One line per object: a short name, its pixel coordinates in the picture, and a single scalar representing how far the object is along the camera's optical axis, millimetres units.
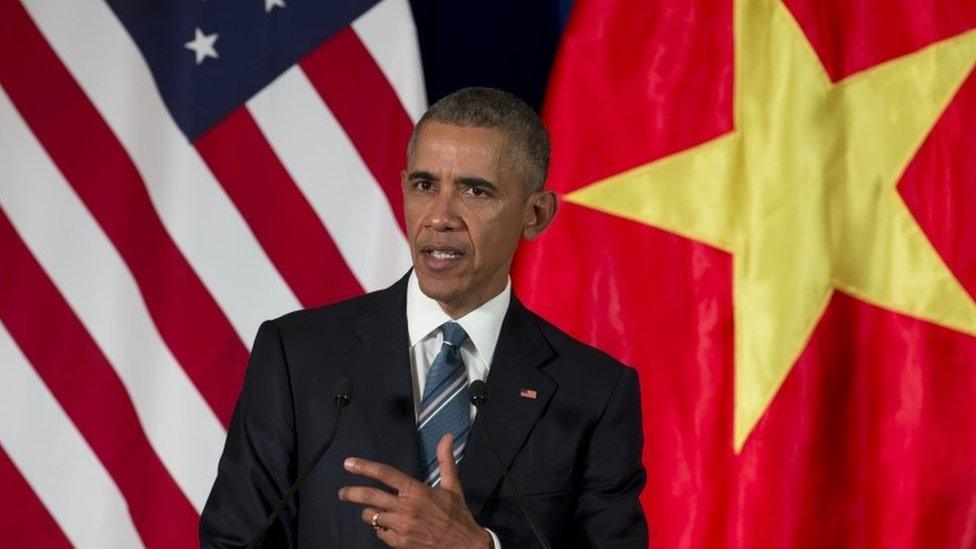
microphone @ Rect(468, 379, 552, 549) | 6836
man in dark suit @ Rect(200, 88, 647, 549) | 6957
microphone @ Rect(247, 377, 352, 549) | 6791
